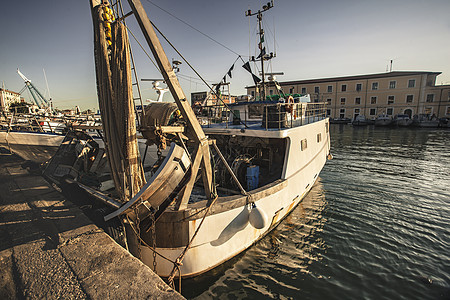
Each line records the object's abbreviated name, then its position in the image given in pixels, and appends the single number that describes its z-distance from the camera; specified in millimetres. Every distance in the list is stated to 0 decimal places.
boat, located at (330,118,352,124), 49081
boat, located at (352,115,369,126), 44681
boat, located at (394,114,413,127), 40144
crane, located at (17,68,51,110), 38959
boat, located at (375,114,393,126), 41594
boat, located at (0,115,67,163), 13367
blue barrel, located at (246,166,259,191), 6598
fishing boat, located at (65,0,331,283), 3777
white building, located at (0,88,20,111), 107588
